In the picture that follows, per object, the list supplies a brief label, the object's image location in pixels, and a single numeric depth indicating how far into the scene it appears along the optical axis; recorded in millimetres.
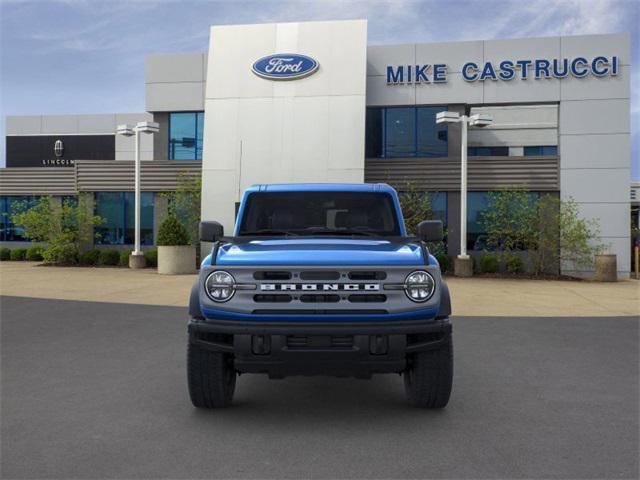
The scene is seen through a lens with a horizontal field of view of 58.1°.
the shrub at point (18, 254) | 26453
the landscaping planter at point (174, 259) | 19688
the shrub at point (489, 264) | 20234
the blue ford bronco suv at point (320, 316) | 4137
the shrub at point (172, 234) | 19828
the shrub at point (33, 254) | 25970
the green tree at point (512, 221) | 20656
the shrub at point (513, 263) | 20266
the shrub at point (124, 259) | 22766
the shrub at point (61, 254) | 23359
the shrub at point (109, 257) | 22844
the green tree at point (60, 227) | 23516
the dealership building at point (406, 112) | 21016
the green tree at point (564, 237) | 20266
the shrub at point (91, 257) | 23078
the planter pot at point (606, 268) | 19172
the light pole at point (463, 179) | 19719
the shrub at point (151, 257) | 22453
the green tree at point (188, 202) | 23328
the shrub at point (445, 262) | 20056
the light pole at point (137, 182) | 22203
